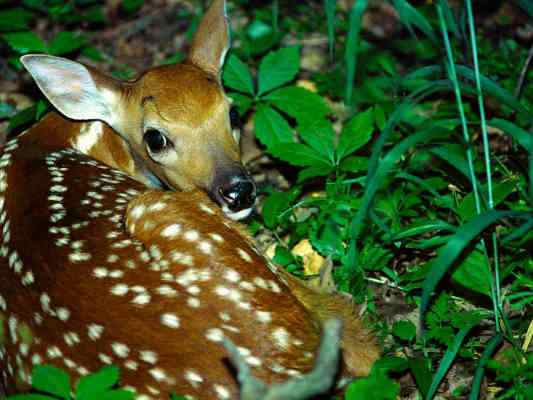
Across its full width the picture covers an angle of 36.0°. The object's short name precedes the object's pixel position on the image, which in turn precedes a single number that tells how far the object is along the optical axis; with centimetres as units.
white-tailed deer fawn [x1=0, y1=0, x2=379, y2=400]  263
